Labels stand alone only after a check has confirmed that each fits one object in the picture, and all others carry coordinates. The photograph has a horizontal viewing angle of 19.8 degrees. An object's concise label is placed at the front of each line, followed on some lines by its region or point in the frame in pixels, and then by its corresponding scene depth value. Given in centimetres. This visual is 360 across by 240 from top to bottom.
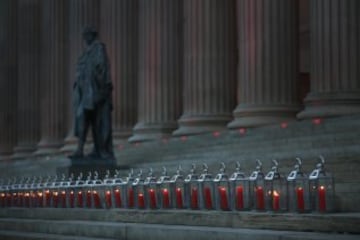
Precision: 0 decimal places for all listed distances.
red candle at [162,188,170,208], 2222
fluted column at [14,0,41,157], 5791
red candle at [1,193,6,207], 3389
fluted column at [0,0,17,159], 6209
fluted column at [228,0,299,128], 3222
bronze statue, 3250
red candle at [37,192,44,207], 3038
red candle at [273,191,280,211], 1762
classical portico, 2853
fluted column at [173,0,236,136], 3675
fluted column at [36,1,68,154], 5372
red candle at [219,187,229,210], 1972
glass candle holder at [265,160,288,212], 1767
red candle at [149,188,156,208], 2272
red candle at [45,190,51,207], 2990
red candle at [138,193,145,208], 2323
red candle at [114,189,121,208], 2498
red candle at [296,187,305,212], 1703
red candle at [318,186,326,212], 1672
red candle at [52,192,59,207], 2914
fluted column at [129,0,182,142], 4088
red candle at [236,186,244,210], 1891
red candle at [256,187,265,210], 1817
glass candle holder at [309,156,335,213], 1686
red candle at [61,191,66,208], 2867
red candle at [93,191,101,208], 2636
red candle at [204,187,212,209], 2041
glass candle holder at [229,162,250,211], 1889
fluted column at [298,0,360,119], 2852
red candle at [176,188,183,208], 2172
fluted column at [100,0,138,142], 4481
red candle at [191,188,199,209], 2106
